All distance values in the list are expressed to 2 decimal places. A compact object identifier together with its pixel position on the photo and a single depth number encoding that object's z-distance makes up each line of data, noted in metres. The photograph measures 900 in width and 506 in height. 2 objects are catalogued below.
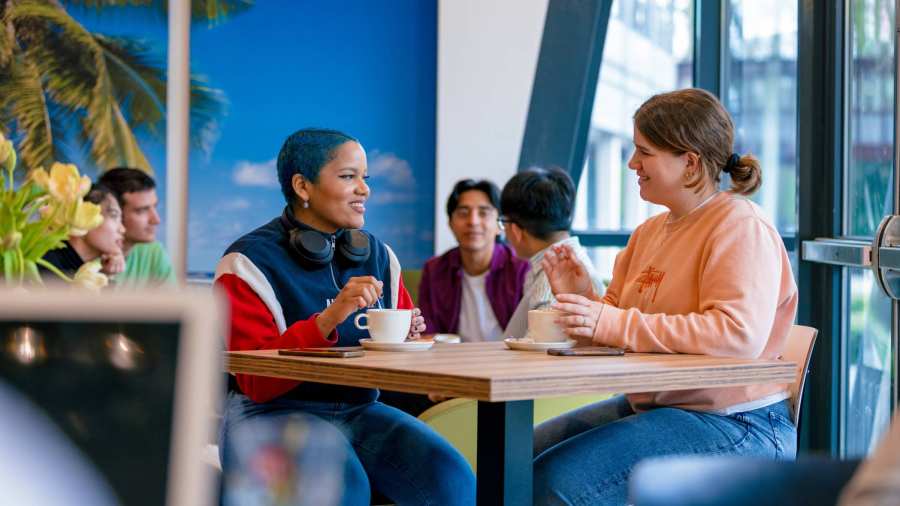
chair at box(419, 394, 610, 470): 3.10
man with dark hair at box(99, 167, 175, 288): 4.91
